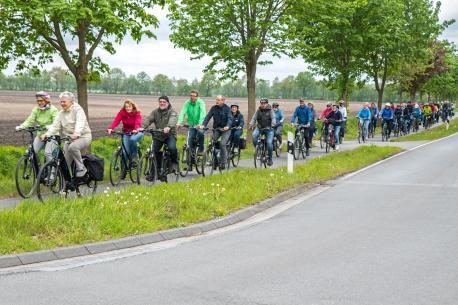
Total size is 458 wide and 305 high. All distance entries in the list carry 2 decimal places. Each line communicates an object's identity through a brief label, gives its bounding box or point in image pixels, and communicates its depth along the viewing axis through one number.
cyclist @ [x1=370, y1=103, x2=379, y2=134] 30.23
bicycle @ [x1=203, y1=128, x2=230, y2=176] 13.93
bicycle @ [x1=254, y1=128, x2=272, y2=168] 15.74
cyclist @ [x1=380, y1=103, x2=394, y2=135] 28.88
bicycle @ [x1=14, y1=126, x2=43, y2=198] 10.02
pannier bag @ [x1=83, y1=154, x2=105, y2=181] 9.85
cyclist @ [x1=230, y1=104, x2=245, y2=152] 15.90
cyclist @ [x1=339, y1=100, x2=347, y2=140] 25.78
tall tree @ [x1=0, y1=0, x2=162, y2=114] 11.62
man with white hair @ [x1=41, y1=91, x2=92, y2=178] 9.61
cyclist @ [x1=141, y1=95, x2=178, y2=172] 11.99
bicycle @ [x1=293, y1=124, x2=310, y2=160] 19.56
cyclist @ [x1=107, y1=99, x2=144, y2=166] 12.18
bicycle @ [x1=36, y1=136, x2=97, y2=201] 9.60
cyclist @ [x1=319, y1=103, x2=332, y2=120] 21.92
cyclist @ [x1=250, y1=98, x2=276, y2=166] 15.83
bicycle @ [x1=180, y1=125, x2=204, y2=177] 13.69
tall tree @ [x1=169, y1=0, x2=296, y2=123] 22.36
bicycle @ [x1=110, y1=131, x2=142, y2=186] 12.07
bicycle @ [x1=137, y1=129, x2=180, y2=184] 11.85
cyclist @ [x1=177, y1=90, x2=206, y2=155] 13.47
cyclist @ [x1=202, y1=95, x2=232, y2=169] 13.88
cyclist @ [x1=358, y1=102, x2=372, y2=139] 27.59
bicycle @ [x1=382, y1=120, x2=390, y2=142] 29.36
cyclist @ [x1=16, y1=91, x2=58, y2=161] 10.30
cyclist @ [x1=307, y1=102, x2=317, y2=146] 20.57
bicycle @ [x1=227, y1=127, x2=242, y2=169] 15.18
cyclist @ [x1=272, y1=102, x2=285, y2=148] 18.64
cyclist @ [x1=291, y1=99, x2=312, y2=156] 19.64
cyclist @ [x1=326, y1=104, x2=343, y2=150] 21.67
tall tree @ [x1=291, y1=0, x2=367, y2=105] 23.39
